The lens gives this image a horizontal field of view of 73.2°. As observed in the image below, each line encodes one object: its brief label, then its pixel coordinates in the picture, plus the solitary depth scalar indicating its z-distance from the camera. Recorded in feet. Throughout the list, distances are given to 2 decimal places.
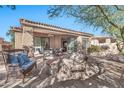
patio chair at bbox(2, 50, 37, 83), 5.55
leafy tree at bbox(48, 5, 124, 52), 5.65
